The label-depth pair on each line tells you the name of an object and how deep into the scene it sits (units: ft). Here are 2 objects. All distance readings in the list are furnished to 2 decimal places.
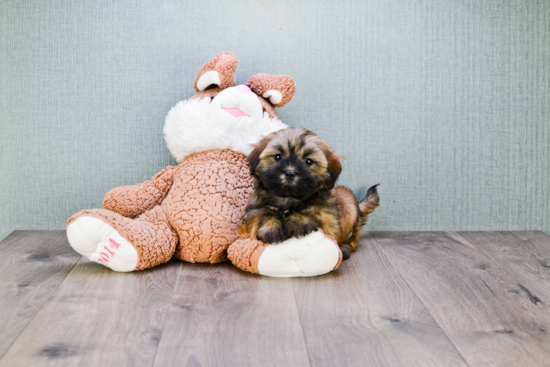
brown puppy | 5.16
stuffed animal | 5.38
